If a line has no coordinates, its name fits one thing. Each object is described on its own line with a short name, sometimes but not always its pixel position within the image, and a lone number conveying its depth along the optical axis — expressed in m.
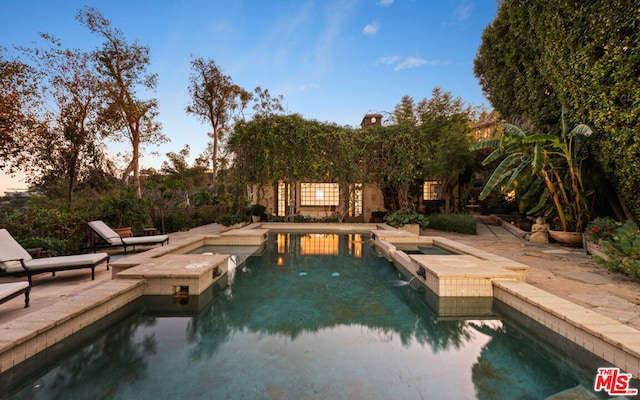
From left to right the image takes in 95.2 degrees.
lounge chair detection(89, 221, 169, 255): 7.33
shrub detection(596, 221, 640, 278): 5.11
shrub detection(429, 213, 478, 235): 12.30
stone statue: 10.10
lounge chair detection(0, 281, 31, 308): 3.42
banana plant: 8.66
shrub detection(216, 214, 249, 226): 12.82
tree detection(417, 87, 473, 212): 15.48
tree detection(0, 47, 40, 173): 9.55
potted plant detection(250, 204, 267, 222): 15.82
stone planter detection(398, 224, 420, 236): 12.58
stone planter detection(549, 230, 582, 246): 9.27
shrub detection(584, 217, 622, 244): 7.43
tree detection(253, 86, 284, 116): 20.55
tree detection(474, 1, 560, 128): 10.03
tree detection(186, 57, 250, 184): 22.11
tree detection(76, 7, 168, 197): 16.14
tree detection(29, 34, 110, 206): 11.95
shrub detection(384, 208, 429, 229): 12.75
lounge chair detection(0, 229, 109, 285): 4.65
